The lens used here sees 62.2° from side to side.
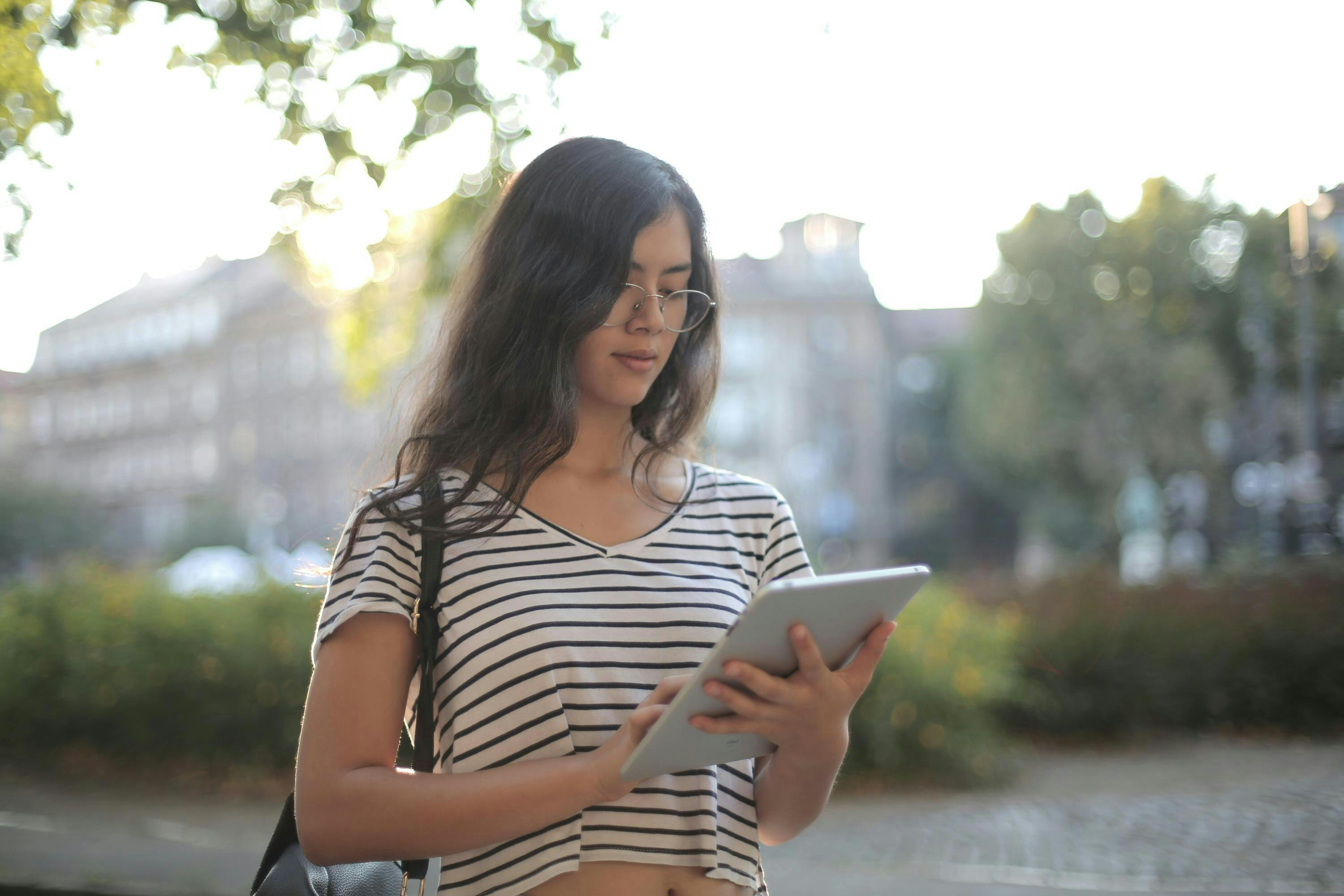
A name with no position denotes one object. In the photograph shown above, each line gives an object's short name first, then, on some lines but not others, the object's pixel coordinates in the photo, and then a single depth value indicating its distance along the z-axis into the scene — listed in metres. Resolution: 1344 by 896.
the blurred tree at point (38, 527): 12.59
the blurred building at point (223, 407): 46.03
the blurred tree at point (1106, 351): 23.56
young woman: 1.55
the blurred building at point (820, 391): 46.25
